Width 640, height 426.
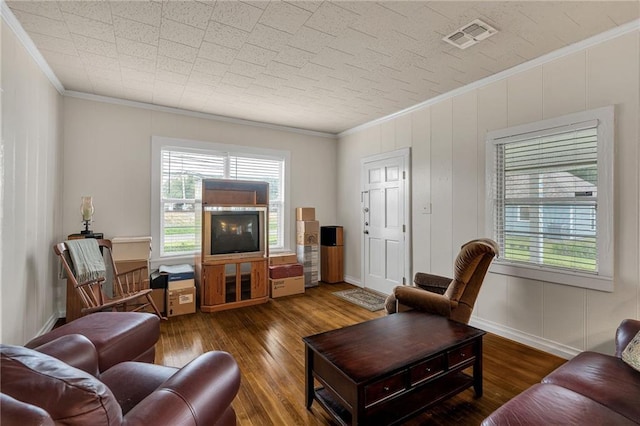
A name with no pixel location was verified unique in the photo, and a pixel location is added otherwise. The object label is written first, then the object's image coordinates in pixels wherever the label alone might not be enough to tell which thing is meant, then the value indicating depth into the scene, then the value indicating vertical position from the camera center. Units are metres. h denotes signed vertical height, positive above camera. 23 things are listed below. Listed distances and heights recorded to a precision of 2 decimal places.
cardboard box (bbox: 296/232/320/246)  4.89 -0.41
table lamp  3.35 +0.05
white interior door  4.18 -0.09
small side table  3.21 -0.97
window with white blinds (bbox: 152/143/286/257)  4.11 +0.46
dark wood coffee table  1.54 -0.86
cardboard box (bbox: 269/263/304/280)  4.44 -0.86
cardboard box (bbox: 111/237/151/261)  3.41 -0.39
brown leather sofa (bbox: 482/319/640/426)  1.23 -0.84
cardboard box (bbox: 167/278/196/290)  3.64 -0.87
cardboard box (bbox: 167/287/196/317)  3.60 -1.07
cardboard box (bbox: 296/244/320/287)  4.90 -0.79
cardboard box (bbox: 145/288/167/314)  3.59 -1.02
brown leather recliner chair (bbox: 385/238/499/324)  2.28 -0.58
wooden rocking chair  2.74 -0.80
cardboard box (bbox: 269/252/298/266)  4.60 -0.70
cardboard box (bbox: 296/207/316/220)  4.95 +0.02
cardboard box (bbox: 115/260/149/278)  3.45 -0.59
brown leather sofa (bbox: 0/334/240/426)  0.81 -0.65
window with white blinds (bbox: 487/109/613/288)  2.38 +0.18
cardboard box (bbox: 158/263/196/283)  3.68 -0.72
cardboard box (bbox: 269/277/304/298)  4.40 -1.09
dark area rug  3.97 -1.22
